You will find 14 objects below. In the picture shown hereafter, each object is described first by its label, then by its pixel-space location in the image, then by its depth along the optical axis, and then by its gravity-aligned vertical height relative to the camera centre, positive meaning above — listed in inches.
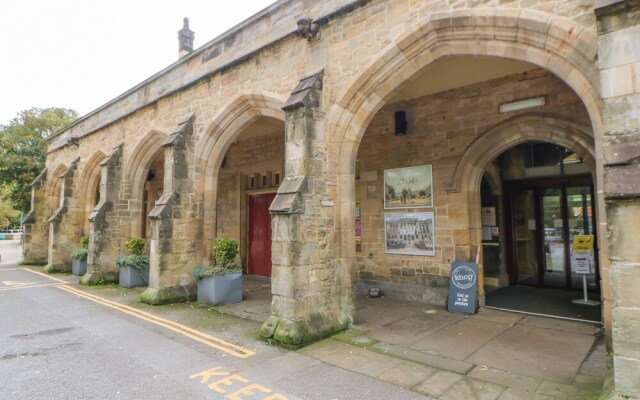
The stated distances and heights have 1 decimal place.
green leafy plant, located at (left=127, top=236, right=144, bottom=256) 374.0 -24.8
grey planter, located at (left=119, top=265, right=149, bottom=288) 377.1 -59.0
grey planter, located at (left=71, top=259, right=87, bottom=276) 467.8 -58.3
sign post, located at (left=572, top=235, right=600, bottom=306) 266.4 -30.4
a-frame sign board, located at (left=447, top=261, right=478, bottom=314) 251.3 -49.9
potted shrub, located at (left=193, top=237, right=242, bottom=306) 286.2 -46.2
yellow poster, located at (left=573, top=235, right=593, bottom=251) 273.4 -20.6
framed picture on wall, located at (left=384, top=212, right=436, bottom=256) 285.4 -12.7
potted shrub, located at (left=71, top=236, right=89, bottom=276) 466.3 -48.7
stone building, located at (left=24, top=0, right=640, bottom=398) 135.3 +49.3
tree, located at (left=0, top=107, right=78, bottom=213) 774.5 +164.1
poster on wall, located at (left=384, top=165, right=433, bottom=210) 289.6 +25.8
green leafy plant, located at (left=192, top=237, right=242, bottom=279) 288.0 -32.1
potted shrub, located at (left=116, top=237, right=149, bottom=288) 374.6 -46.4
